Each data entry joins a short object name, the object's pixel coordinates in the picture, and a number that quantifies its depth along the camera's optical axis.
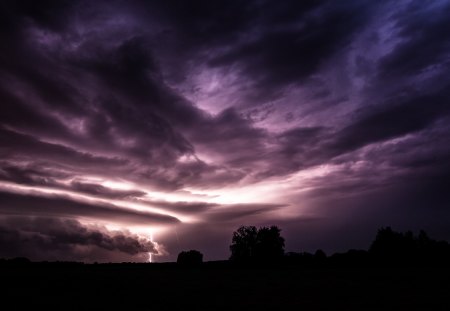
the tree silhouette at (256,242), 90.75
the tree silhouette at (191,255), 54.66
